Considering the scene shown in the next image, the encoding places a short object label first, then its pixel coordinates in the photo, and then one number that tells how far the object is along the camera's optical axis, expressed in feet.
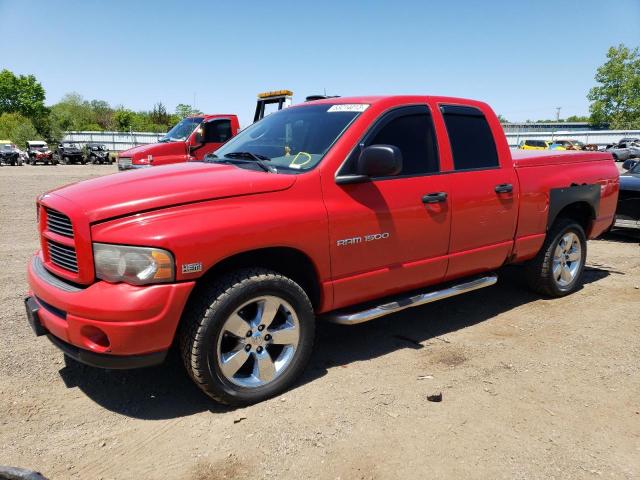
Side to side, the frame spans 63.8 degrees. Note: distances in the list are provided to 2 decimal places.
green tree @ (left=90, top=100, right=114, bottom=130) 281.00
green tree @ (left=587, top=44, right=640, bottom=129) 245.86
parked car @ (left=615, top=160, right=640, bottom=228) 26.17
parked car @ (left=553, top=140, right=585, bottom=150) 109.46
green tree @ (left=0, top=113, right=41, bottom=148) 167.22
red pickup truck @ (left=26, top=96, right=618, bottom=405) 9.23
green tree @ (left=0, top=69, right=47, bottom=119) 260.83
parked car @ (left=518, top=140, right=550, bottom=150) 106.22
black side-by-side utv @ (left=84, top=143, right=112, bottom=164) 119.44
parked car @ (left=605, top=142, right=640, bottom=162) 119.96
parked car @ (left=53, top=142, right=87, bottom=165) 118.21
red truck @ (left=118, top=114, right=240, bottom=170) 39.70
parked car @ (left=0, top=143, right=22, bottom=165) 111.96
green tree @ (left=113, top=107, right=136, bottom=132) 250.16
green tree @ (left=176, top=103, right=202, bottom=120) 252.21
